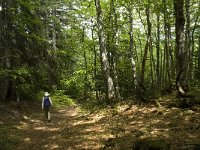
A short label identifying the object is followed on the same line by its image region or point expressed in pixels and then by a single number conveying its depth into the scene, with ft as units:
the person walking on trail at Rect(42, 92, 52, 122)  33.47
